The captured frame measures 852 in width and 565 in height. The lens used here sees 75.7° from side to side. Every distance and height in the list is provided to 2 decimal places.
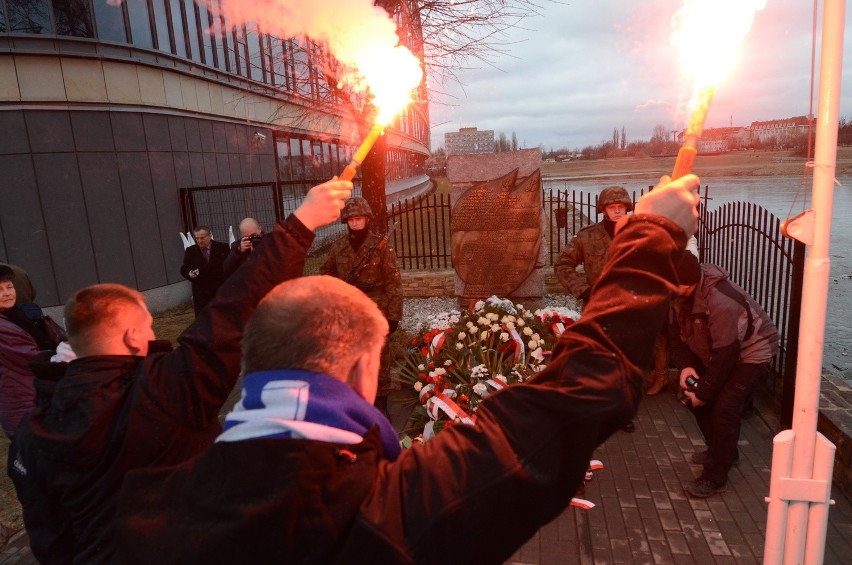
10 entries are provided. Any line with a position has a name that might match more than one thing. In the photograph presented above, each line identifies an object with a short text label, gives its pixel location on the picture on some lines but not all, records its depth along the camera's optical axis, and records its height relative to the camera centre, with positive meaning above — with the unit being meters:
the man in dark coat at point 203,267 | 8.09 -1.16
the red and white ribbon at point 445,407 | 4.92 -2.09
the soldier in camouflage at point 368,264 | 5.80 -0.90
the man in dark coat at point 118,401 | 1.76 -0.70
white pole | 2.12 -0.52
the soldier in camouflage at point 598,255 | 5.94 -0.98
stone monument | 7.90 -0.74
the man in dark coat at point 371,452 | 1.09 -0.57
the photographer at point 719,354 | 3.96 -1.42
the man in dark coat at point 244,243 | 7.02 -0.74
